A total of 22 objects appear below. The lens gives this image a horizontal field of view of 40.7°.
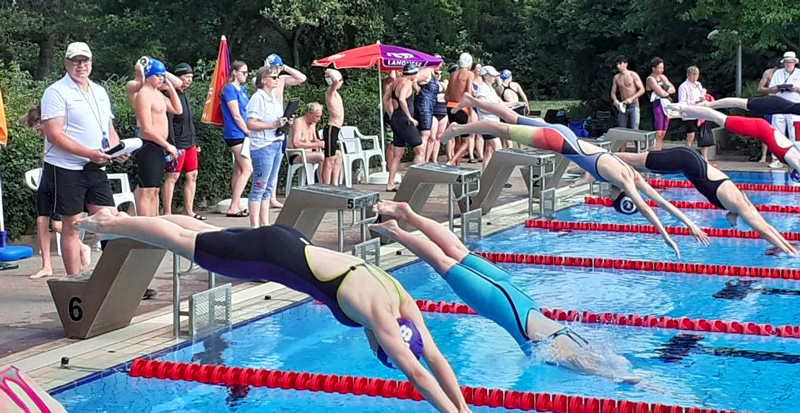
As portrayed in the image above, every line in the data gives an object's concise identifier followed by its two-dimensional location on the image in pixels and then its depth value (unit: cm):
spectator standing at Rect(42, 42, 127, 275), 660
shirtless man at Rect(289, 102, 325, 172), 1150
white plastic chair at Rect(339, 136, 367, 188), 1300
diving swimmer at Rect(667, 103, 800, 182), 823
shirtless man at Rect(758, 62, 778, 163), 1620
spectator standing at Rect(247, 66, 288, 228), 874
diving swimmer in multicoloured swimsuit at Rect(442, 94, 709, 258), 698
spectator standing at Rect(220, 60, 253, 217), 992
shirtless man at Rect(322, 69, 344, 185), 1159
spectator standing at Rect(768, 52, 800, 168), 1522
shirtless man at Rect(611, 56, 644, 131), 1725
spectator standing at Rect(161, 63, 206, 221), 945
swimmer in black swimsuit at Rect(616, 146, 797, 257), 716
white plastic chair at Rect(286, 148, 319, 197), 1155
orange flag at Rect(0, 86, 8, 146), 790
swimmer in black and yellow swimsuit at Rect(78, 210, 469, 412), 404
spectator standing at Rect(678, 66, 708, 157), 1642
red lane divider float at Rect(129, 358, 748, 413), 493
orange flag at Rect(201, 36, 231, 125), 1062
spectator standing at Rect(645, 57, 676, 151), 1631
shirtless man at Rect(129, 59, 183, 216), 801
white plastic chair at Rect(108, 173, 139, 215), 897
